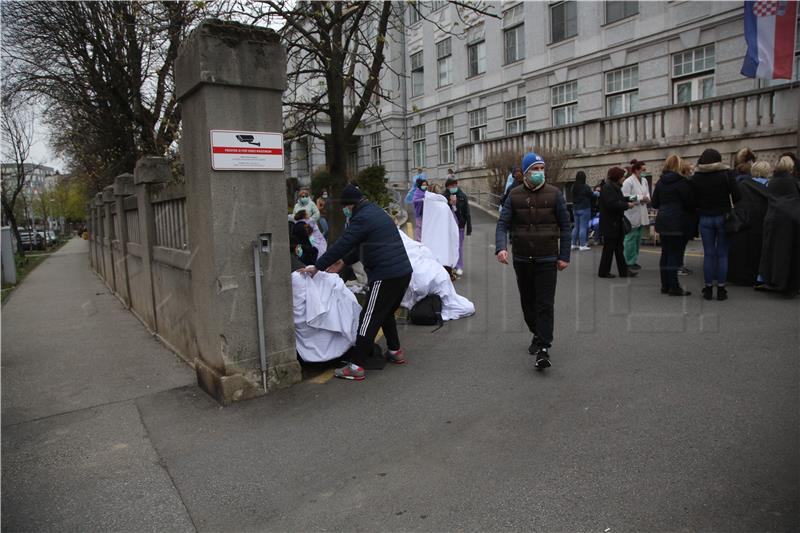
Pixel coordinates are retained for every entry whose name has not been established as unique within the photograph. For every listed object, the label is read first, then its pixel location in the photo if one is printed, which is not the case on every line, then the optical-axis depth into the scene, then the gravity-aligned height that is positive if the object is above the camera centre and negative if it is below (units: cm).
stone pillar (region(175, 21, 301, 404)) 511 +9
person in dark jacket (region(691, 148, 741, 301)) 795 -13
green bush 1898 +111
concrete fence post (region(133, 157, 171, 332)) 784 +19
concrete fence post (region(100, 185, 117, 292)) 1311 -38
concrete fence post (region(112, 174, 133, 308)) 1037 -8
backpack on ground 778 -135
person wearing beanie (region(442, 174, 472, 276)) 1142 +5
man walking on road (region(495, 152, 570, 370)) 563 -33
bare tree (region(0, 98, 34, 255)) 3481 +460
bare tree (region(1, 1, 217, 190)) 1476 +426
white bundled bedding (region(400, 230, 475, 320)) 789 -102
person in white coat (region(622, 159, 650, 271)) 1051 -23
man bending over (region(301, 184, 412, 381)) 570 -49
